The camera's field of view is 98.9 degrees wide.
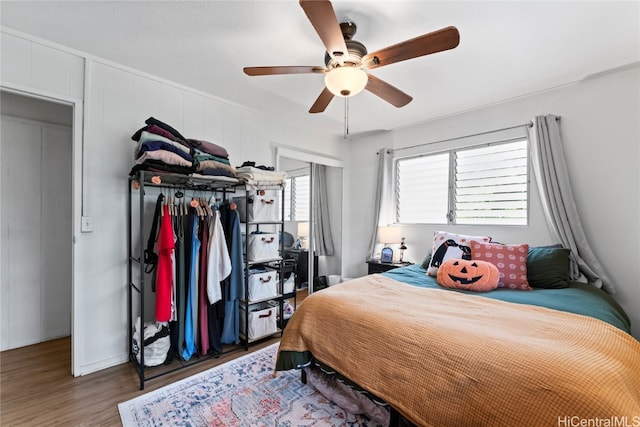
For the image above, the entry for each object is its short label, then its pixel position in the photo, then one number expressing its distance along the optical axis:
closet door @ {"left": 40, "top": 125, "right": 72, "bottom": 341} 2.80
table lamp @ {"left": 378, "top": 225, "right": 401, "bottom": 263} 3.66
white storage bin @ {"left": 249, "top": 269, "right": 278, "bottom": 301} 2.64
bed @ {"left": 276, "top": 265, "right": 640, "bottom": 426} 0.95
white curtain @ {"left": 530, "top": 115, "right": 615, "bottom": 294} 2.40
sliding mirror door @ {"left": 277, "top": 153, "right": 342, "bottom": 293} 3.95
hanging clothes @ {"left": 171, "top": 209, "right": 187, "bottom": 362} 2.30
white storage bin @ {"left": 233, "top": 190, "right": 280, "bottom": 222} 2.67
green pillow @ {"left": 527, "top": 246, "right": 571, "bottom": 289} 2.21
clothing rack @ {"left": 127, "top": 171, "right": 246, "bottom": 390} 2.02
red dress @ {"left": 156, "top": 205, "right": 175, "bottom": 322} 2.06
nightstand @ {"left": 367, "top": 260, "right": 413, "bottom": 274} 3.49
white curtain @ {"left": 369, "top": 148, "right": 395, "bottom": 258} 3.91
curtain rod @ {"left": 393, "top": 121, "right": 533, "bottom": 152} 2.82
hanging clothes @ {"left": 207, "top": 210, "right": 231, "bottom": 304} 2.35
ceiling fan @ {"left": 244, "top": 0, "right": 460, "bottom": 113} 1.32
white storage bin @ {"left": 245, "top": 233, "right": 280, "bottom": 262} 2.66
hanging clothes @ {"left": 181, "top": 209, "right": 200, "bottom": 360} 2.33
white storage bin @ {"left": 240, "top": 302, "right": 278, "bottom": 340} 2.61
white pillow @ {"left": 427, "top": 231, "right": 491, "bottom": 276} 2.51
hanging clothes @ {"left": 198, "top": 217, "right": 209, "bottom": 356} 2.40
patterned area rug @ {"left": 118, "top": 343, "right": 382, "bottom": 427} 1.65
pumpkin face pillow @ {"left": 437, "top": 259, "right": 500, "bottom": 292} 2.11
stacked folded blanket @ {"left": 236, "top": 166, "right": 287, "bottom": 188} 2.53
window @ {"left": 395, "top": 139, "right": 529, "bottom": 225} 2.93
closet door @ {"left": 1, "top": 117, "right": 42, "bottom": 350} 2.61
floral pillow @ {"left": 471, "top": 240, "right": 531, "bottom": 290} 2.22
